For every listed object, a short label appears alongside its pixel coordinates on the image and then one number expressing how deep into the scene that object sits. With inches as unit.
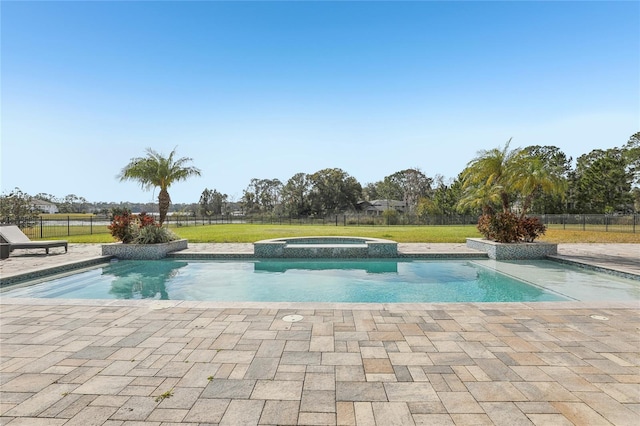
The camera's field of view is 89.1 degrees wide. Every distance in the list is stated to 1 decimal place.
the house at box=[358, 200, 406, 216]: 2305.2
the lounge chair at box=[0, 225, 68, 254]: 421.3
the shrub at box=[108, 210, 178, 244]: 446.3
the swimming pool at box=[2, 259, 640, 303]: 260.8
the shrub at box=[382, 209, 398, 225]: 1283.2
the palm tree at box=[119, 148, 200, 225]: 573.9
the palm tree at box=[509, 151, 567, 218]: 450.0
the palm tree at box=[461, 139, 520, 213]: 488.4
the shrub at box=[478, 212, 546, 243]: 438.3
